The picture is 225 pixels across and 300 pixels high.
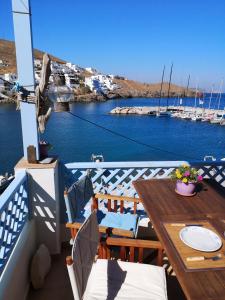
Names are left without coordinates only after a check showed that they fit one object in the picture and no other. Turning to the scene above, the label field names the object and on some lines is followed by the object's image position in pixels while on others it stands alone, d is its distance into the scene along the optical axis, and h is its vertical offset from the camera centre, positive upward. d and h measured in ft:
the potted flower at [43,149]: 6.95 -1.87
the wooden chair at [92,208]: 5.49 -3.12
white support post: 5.75 +0.51
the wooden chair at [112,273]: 3.75 -3.43
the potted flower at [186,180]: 5.82 -2.15
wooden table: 3.14 -2.57
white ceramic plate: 4.01 -2.54
